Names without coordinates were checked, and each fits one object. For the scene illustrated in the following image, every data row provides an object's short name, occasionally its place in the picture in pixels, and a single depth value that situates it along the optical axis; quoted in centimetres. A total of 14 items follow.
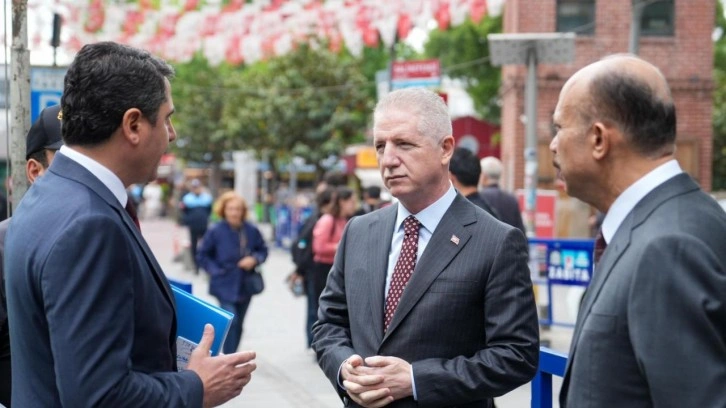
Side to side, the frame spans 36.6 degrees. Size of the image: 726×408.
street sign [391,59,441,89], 1216
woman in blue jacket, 1020
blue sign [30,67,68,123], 752
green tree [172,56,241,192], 5128
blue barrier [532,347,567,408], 380
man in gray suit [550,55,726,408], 215
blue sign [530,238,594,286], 1162
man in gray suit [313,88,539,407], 321
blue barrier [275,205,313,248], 2912
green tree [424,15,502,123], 3703
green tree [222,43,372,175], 3503
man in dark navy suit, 238
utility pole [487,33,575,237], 1170
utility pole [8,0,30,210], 527
